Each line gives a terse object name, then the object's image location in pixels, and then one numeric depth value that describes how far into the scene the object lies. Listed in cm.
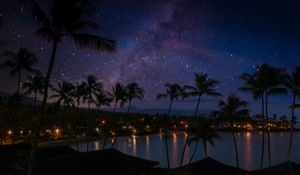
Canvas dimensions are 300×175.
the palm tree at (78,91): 3937
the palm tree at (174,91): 3074
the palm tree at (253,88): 2370
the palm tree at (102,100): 4016
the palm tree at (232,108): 2572
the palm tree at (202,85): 2713
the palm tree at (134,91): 3480
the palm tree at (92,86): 3763
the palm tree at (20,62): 3238
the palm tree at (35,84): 4035
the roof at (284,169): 1214
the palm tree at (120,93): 3569
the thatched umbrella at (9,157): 1725
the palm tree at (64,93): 3715
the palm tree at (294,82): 2110
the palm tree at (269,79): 2277
